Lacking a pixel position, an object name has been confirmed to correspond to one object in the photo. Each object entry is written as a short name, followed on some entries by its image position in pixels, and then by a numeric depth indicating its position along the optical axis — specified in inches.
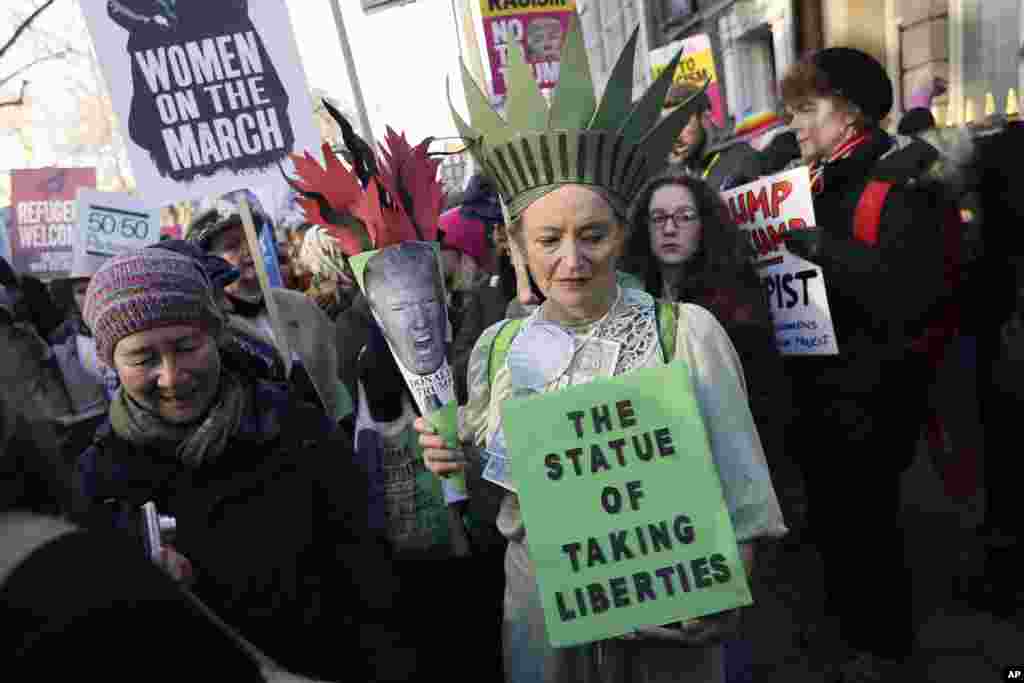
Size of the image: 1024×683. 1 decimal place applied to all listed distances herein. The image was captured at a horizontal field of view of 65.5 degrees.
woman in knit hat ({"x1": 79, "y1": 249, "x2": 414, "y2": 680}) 70.4
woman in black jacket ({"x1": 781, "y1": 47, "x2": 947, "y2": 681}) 108.6
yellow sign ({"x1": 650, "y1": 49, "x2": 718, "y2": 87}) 229.6
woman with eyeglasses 105.4
